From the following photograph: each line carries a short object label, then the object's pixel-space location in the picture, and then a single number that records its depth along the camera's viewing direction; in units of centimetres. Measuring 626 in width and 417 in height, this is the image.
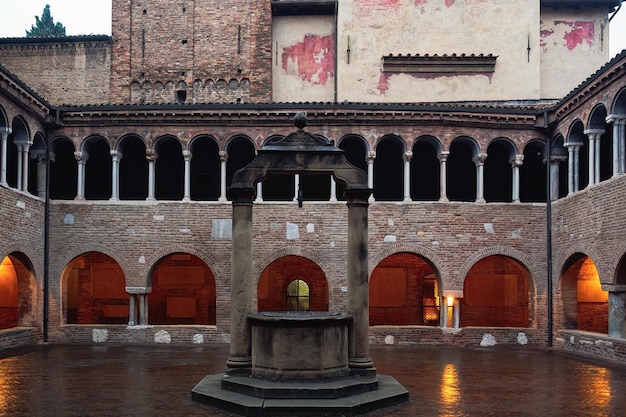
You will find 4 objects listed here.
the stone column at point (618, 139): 1773
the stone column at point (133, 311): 2183
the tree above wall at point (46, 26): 4568
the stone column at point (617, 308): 1788
